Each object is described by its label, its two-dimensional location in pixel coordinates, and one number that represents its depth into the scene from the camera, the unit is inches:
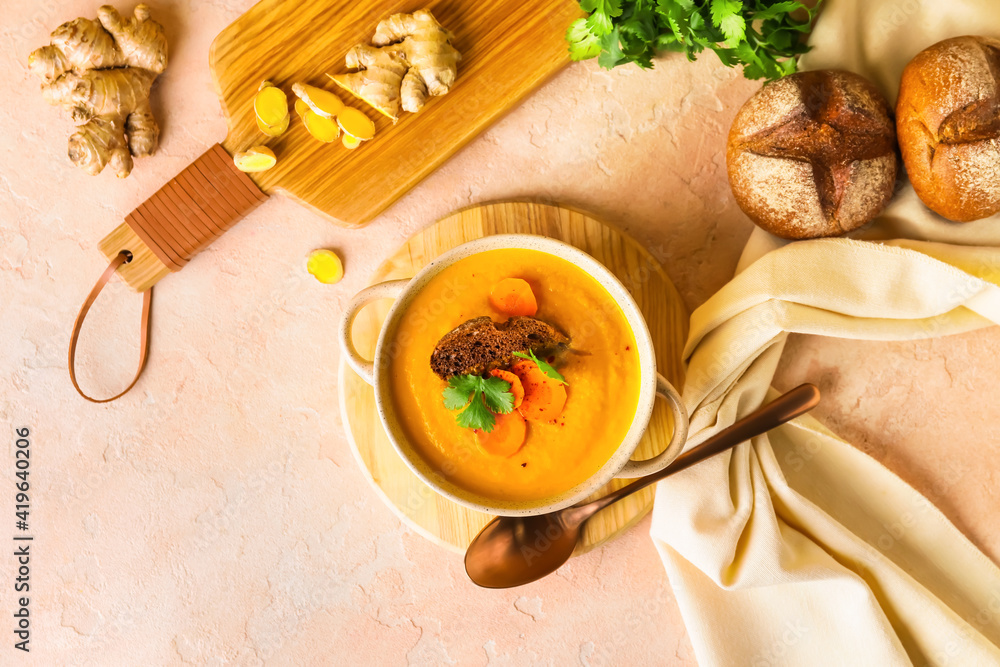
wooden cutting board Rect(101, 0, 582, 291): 29.8
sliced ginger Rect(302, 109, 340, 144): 29.7
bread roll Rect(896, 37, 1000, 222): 27.0
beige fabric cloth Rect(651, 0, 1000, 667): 28.1
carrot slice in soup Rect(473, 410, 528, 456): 26.9
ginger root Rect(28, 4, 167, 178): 30.0
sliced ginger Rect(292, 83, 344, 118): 29.5
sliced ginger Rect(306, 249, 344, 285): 30.5
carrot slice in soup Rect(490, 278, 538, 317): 27.1
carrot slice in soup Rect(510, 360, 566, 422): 26.9
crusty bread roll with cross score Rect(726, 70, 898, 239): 27.7
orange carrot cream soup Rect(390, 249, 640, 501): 26.7
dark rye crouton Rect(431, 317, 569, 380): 26.5
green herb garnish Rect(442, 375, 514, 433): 26.6
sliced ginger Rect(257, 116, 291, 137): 29.7
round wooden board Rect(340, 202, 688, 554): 29.1
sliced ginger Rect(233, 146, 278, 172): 29.7
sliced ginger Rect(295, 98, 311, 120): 29.9
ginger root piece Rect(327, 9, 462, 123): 29.1
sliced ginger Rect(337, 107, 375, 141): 29.6
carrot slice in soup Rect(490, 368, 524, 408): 26.9
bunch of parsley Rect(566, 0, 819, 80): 27.8
